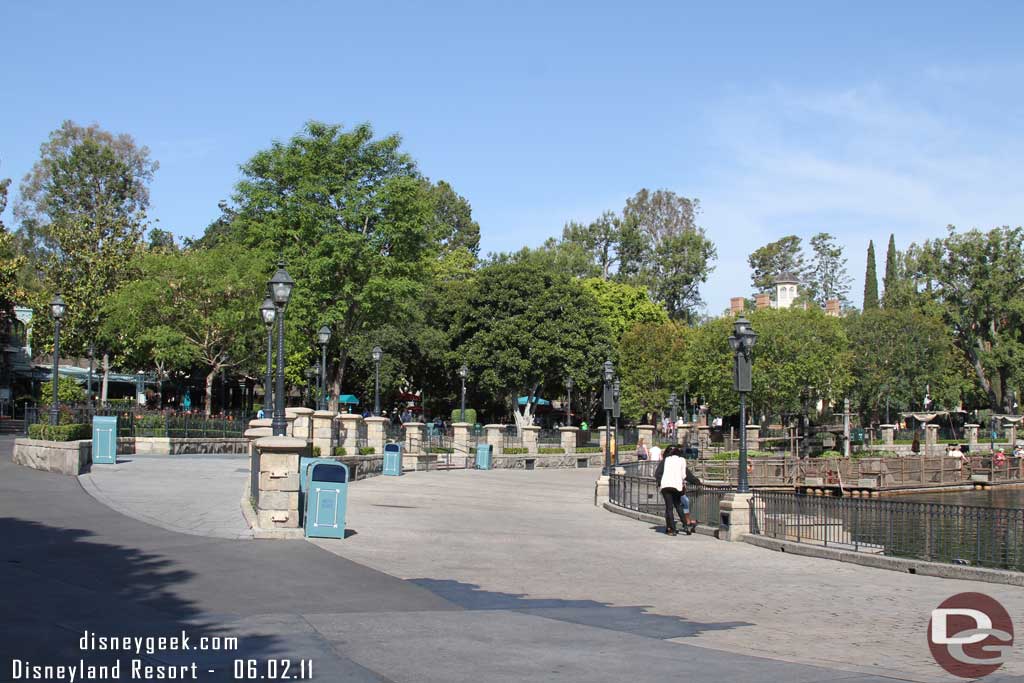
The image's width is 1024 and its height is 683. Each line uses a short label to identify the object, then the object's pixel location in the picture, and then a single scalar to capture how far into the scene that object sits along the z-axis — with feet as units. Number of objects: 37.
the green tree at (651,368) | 209.77
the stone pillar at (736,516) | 63.52
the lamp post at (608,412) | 102.74
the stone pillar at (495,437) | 152.76
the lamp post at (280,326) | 62.34
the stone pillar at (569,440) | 165.58
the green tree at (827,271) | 360.28
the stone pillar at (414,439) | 128.36
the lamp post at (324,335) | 109.72
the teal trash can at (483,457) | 137.59
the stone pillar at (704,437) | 191.03
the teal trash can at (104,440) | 83.25
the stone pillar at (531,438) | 159.33
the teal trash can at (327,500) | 50.60
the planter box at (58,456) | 75.00
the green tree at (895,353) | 227.81
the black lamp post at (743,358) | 66.49
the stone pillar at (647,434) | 173.88
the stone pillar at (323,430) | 99.66
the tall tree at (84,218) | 157.07
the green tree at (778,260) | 367.25
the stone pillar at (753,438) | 185.57
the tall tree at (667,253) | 278.24
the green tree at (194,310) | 143.02
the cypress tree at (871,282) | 315.35
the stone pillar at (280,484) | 50.11
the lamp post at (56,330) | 86.02
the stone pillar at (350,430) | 110.73
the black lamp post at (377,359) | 131.58
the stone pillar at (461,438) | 145.48
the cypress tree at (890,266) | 298.97
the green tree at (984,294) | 241.55
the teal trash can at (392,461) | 109.40
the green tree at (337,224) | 162.09
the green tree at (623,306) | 232.12
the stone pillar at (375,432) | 117.50
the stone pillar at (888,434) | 222.69
